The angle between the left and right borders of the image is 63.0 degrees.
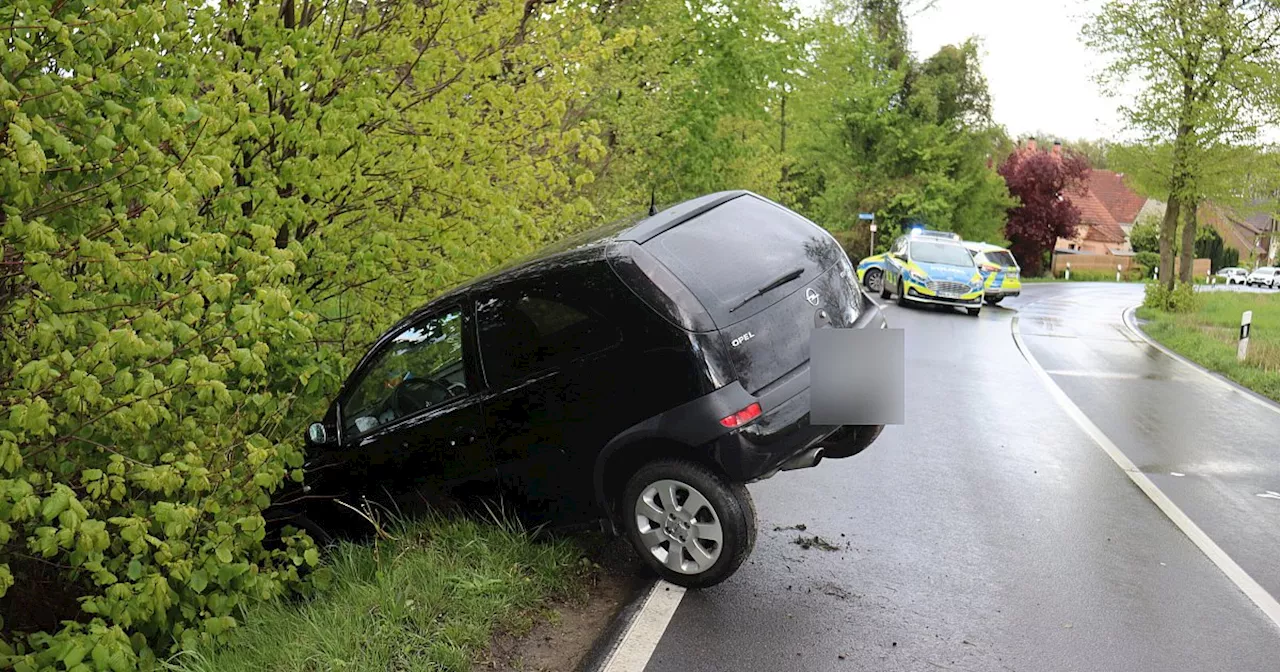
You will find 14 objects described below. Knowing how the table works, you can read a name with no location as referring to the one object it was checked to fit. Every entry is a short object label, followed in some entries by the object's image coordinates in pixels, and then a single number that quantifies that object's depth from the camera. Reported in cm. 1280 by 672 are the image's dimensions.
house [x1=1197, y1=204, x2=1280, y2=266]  9150
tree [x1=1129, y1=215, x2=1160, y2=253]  6950
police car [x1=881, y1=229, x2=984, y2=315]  2333
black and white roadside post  1575
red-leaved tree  5453
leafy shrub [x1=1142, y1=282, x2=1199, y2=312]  2619
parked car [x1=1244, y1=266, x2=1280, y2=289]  6400
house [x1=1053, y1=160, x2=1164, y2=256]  7594
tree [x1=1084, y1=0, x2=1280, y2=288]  2386
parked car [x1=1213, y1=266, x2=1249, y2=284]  6825
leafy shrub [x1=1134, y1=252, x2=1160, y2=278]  6700
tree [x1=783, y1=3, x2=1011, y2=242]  4378
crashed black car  500
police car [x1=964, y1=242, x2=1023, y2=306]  2847
